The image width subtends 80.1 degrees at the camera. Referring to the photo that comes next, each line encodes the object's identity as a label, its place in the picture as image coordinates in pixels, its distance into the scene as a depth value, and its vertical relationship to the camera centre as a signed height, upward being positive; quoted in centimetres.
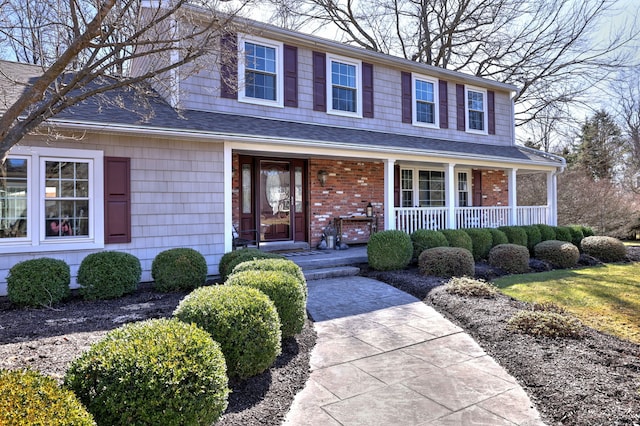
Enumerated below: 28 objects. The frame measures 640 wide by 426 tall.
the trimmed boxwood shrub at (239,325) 316 -91
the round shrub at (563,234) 1155 -55
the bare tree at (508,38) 1809 +907
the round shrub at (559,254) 981 -99
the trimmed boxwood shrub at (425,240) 878 -54
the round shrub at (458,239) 921 -54
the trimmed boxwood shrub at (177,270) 629 -87
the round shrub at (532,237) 1093 -61
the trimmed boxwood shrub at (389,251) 811 -73
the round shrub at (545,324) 429 -126
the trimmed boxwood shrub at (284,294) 405 -82
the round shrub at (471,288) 596 -116
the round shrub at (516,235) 1057 -52
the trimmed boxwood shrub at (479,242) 970 -65
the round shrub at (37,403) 156 -81
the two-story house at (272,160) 645 +134
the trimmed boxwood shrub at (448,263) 759 -94
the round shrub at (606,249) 1088 -96
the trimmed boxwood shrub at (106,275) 586 -88
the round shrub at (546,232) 1124 -49
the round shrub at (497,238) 1012 -58
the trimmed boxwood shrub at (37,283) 541 -92
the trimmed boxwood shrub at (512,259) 880 -99
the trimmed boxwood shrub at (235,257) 614 -66
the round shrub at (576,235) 1188 -61
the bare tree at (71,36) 281 +200
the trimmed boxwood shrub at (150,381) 208 -92
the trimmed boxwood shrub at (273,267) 497 -65
